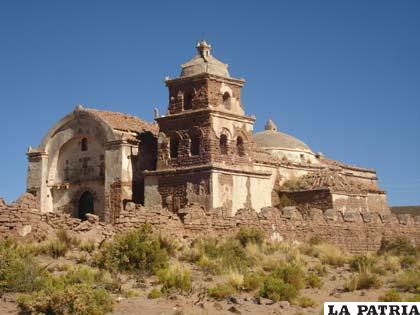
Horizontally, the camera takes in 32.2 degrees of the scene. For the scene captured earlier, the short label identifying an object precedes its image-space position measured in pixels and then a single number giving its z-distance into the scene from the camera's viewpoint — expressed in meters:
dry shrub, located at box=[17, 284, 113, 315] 13.37
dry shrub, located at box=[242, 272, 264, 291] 16.06
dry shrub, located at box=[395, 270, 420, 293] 16.96
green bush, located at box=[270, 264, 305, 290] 16.50
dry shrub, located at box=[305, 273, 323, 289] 16.94
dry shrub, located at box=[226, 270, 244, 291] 16.05
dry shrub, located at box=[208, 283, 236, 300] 15.18
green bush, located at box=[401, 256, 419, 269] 21.34
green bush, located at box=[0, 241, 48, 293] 15.05
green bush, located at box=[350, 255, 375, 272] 19.39
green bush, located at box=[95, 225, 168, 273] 17.34
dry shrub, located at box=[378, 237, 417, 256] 25.08
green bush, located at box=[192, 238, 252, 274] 18.11
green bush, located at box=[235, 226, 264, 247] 21.94
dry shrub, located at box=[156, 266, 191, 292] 15.65
